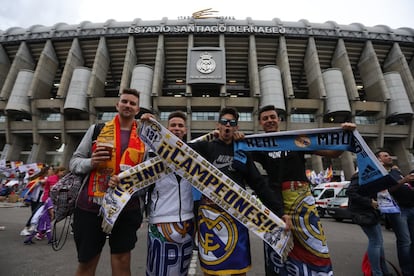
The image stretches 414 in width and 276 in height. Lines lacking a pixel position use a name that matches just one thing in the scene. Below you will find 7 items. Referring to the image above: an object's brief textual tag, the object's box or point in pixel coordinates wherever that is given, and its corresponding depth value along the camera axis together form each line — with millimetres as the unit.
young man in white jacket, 2066
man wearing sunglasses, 1898
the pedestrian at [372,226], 3213
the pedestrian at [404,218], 3383
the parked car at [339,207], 10190
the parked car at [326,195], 12078
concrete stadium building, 29766
